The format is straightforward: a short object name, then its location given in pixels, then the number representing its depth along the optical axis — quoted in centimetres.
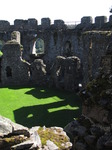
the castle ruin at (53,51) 1405
